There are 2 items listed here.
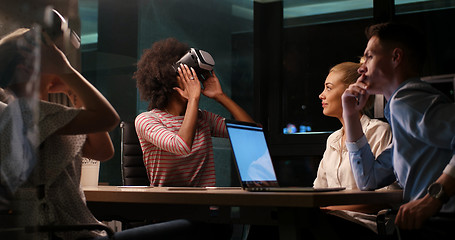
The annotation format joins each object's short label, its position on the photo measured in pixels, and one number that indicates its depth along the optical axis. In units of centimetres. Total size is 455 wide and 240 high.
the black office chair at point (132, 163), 288
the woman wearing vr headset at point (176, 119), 241
